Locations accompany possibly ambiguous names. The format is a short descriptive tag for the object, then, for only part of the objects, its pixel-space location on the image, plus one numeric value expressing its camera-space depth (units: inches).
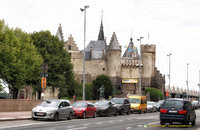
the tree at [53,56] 2753.4
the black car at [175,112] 887.1
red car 1228.5
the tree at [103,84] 4084.6
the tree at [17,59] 2219.5
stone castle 4431.6
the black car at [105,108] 1394.3
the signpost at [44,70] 1396.3
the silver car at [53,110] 1031.6
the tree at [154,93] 4168.3
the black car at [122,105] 1532.4
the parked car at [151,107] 1950.5
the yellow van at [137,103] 1734.7
